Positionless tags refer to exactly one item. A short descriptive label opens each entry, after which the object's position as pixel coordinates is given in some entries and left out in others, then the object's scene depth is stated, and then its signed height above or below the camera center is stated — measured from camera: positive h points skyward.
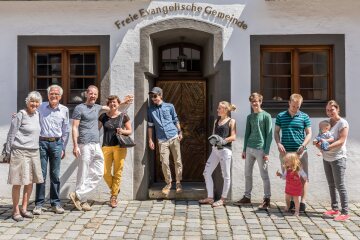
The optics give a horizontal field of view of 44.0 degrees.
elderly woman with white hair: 6.28 -0.36
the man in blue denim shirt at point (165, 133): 7.64 -0.14
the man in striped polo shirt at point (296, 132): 6.83 -0.12
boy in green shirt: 7.15 -0.22
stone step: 7.89 -1.23
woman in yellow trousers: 7.32 -0.38
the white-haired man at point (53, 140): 6.74 -0.23
